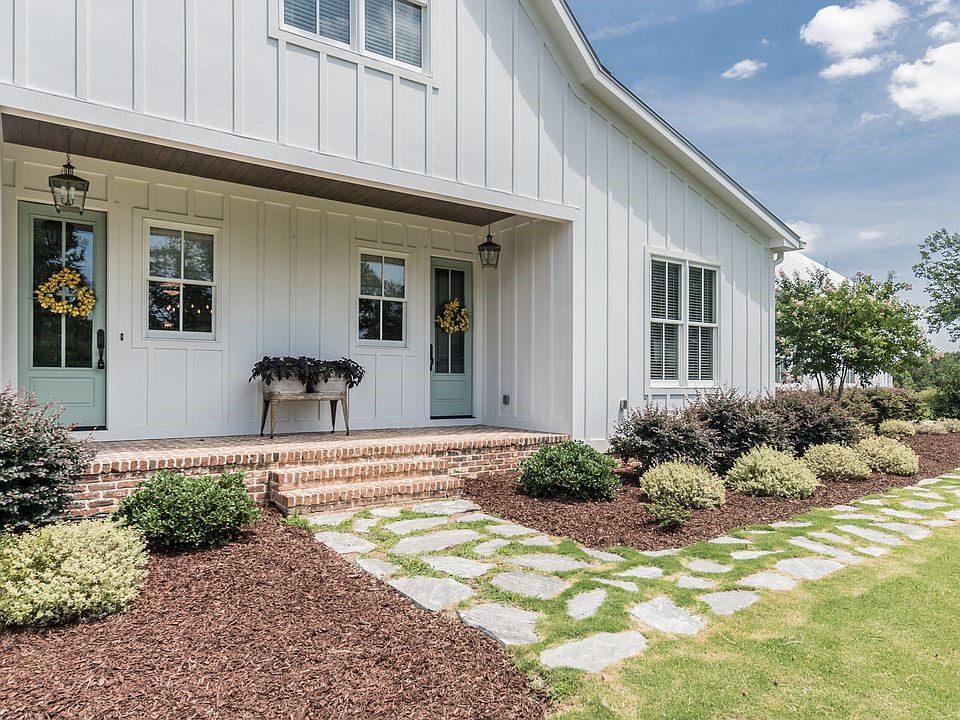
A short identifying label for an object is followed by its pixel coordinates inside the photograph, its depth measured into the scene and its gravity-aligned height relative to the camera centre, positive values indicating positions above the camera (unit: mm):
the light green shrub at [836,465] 7566 -1263
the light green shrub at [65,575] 3276 -1191
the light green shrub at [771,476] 6590 -1241
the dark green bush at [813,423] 8477 -839
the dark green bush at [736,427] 7637 -814
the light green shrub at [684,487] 5980 -1226
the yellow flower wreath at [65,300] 6363 +675
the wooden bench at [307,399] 7039 -444
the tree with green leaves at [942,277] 27770 +3840
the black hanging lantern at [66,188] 5879 +1645
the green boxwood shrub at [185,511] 4375 -1085
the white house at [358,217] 5488 +1824
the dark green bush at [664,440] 7227 -921
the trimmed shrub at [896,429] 11367 -1245
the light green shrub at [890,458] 8195 -1284
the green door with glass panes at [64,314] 6324 +475
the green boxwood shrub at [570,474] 6242 -1145
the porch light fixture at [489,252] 8750 +1524
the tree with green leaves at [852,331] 11016 +541
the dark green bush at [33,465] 3953 -692
